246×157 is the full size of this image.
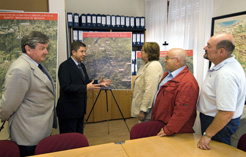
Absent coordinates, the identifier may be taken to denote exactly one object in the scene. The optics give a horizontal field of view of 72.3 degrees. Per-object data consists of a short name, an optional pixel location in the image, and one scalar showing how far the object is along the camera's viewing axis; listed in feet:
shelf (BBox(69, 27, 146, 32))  12.76
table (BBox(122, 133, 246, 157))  3.95
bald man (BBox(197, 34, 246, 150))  3.97
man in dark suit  6.56
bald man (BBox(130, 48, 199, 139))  4.80
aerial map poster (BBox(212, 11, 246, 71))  8.07
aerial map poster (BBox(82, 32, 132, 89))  8.16
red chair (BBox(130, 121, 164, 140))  5.35
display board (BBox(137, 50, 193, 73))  9.82
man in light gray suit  4.24
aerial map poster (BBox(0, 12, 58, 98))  7.17
